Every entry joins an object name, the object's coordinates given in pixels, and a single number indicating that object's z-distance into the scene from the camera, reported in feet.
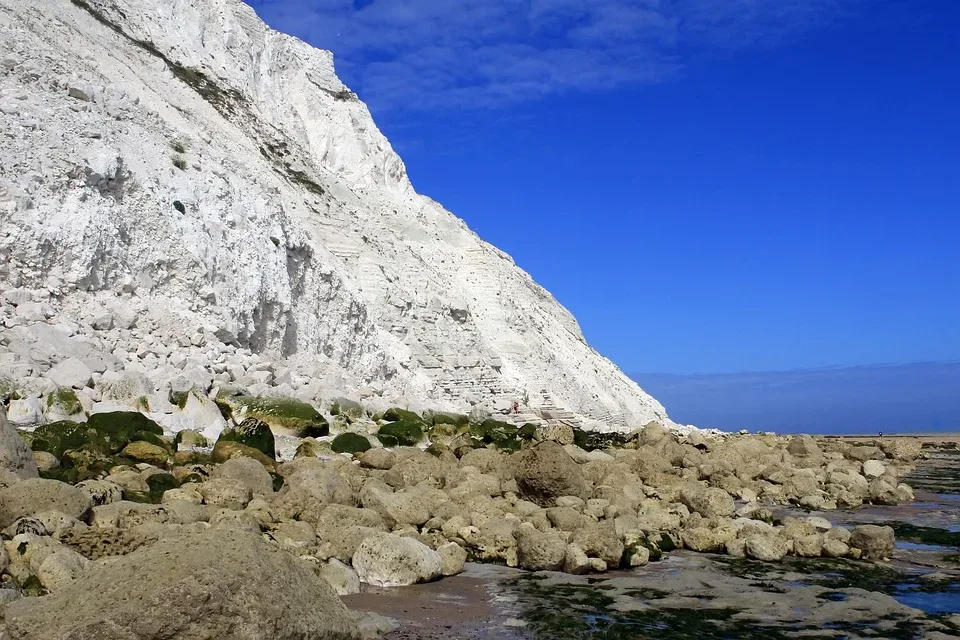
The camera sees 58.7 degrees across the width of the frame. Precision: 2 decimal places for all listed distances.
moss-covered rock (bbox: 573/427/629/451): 74.84
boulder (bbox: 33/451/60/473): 40.37
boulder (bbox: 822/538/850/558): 37.22
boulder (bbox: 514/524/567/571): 33.35
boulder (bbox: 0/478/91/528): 30.42
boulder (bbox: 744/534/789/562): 36.40
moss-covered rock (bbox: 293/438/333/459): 55.93
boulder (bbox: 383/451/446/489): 46.83
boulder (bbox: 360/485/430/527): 37.78
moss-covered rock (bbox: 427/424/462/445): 71.51
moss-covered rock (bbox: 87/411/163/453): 50.29
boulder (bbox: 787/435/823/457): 80.60
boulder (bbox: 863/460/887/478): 67.78
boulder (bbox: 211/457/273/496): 40.93
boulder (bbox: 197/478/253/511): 36.96
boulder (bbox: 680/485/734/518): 44.55
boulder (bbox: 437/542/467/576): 32.12
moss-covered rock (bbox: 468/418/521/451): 72.68
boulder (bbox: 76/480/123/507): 34.42
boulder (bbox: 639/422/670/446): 76.89
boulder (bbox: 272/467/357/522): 36.40
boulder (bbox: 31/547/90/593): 24.38
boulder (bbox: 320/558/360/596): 28.40
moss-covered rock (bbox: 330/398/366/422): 74.49
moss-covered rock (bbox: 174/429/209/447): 53.62
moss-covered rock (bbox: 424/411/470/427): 85.15
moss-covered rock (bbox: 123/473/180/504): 36.32
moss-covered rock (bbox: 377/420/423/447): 67.90
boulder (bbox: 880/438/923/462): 91.71
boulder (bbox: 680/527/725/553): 38.27
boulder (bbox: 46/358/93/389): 58.90
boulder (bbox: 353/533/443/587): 30.35
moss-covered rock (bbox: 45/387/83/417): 54.90
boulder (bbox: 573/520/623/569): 34.14
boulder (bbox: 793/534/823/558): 37.19
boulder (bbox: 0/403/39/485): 35.01
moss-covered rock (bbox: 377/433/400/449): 65.72
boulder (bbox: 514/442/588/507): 43.68
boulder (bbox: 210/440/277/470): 48.06
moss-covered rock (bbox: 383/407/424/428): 78.59
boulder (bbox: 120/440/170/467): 46.39
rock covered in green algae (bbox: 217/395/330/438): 64.44
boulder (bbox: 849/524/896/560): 37.45
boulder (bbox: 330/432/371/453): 59.47
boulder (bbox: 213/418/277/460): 53.21
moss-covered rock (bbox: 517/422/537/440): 78.86
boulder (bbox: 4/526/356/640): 18.17
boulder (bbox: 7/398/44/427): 51.90
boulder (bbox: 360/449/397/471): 51.43
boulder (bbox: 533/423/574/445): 70.27
